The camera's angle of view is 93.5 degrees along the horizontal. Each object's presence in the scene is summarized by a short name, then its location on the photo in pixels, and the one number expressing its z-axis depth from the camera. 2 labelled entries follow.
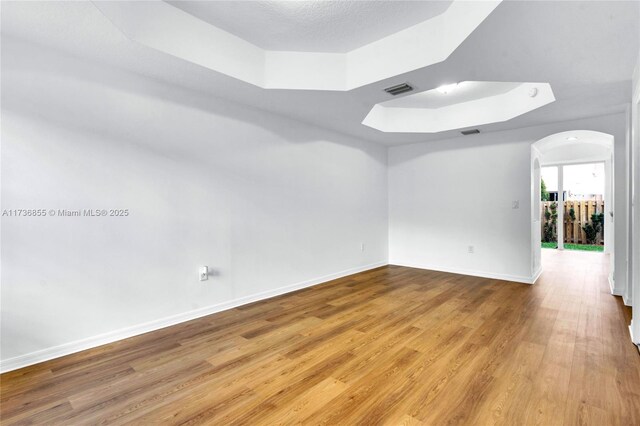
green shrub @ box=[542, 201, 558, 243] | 8.56
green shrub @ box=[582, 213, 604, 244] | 7.96
